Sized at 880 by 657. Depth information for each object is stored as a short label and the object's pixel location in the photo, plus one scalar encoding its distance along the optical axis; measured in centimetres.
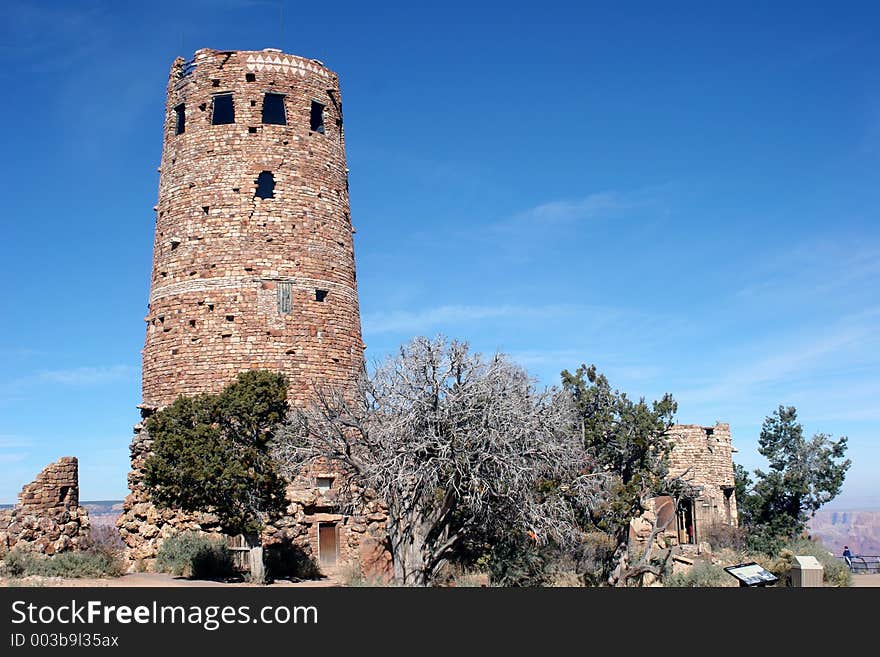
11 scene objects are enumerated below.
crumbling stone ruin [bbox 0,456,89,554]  2122
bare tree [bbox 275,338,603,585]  1858
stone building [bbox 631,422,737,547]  3203
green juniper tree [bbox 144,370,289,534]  2002
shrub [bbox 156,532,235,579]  2183
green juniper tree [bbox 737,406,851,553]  3238
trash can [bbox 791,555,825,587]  1822
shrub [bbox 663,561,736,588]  2202
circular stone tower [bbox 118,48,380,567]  2427
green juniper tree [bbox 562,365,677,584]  2108
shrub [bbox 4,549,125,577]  1961
